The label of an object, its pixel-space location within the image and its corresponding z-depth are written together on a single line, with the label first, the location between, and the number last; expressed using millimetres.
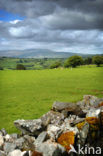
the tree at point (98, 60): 121875
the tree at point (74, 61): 127412
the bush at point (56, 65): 159875
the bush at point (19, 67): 139612
